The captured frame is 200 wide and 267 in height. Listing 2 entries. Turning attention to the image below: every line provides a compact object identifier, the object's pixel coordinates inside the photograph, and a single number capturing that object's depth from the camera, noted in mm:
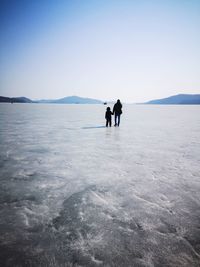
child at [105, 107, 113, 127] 14312
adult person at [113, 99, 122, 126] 13944
